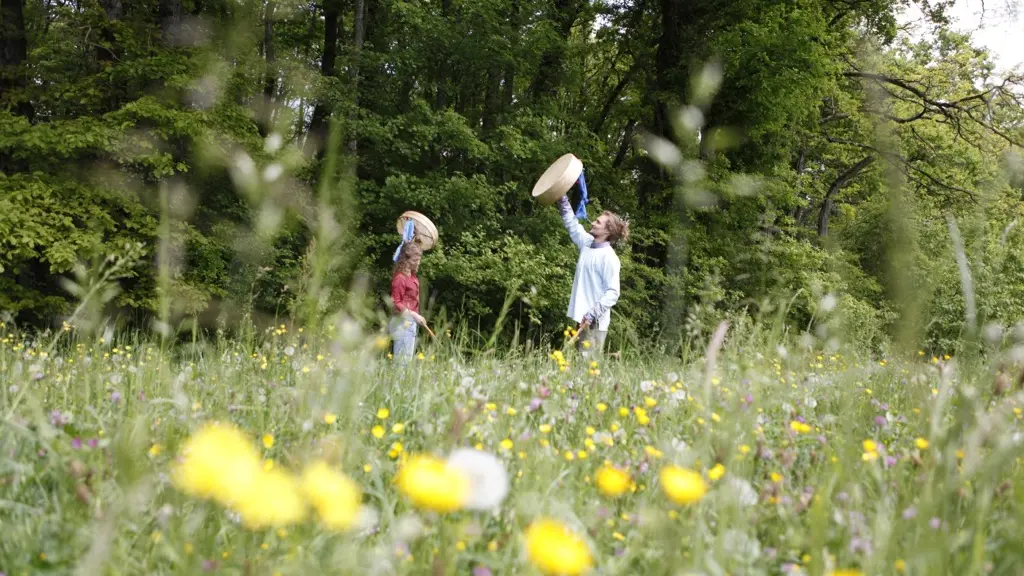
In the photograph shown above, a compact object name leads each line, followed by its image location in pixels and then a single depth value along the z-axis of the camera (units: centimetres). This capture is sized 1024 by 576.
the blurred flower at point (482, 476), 94
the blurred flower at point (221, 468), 87
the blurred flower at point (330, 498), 94
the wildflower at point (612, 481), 108
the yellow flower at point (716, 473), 148
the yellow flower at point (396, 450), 183
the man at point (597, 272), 602
